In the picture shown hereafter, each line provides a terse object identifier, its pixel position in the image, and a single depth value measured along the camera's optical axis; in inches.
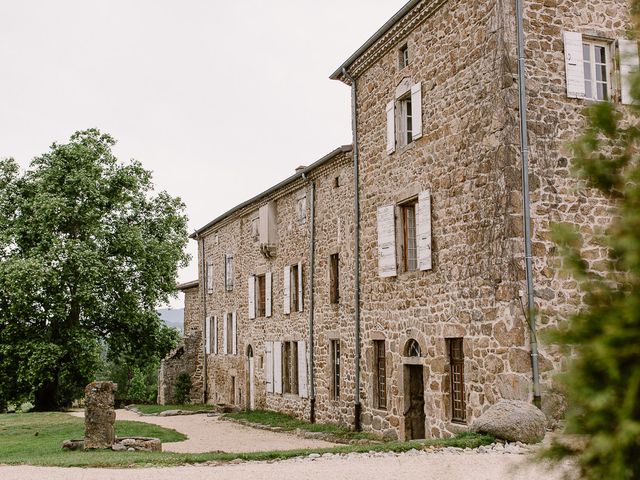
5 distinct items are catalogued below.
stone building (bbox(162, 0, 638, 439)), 439.2
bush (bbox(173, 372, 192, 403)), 1210.0
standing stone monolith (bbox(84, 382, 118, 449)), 529.3
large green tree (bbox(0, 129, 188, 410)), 852.0
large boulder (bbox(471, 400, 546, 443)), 396.5
